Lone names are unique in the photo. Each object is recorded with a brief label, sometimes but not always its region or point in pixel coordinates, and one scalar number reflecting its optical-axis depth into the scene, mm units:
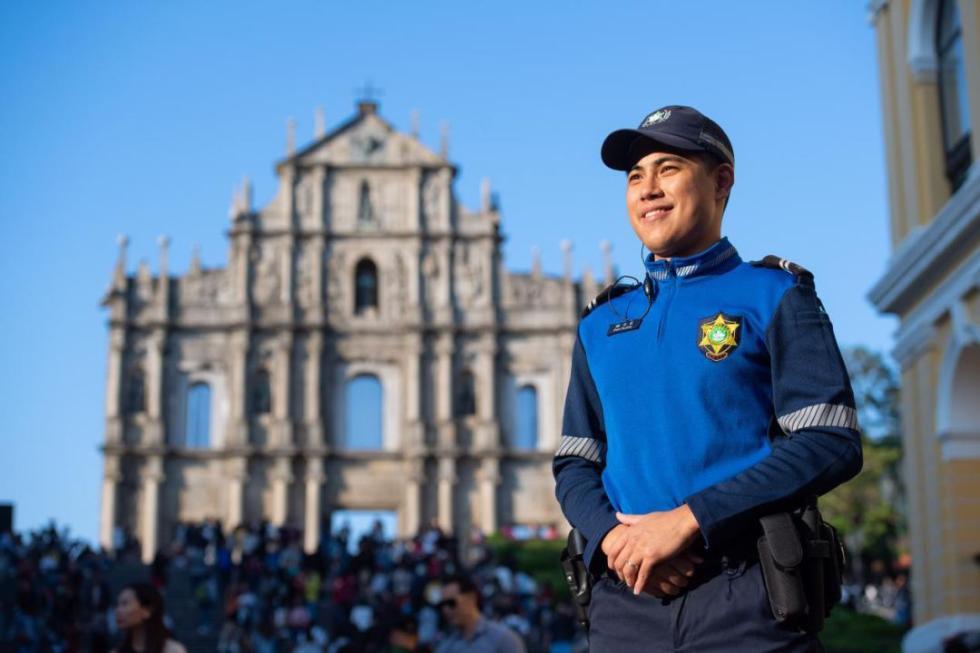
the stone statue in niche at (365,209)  43219
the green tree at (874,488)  44031
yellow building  13188
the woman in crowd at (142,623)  6898
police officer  3045
